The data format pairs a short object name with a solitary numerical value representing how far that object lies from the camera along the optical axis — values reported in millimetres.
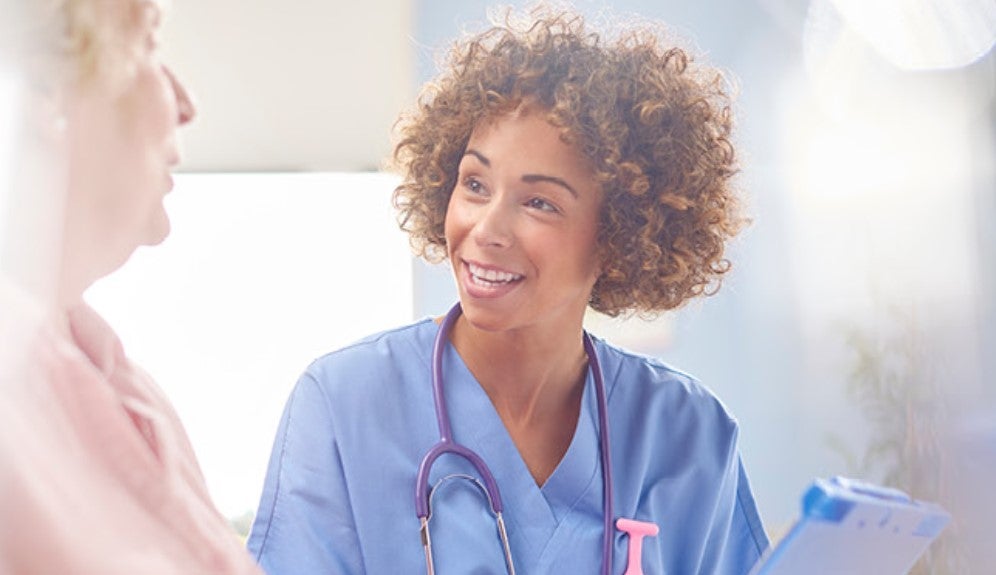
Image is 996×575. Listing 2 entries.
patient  421
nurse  855
